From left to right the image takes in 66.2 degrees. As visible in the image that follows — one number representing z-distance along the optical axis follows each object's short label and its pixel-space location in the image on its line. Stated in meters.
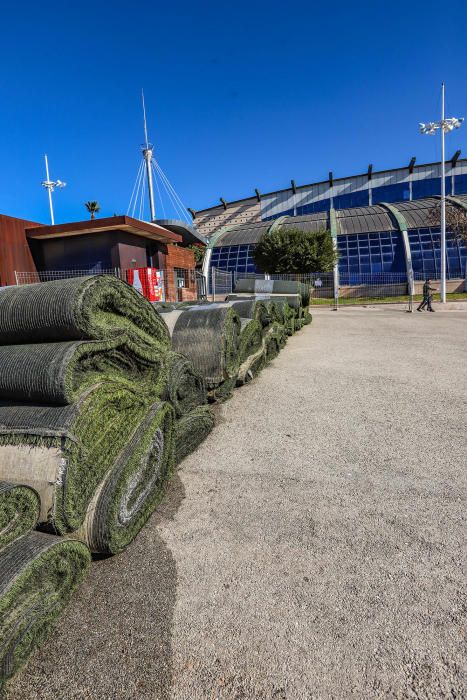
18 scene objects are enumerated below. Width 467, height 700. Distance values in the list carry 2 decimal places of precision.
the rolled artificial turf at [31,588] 1.26
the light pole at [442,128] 24.83
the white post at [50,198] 33.84
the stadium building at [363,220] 33.91
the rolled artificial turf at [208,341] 4.18
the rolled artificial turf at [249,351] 5.01
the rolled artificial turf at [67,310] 1.97
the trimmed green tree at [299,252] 30.86
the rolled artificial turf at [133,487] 1.81
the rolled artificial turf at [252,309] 5.62
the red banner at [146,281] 16.73
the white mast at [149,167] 32.62
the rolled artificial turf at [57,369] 1.82
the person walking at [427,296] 18.98
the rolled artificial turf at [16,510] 1.44
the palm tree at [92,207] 45.25
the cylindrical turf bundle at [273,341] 6.63
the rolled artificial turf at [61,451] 1.68
